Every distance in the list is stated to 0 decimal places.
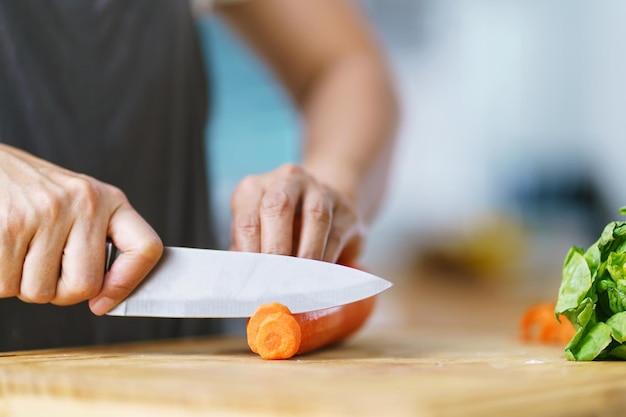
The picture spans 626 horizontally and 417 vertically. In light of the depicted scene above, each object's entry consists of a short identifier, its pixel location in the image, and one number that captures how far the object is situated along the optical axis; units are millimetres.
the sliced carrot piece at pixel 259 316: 1081
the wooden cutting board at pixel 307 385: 689
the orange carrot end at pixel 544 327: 1376
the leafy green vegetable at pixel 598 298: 1031
